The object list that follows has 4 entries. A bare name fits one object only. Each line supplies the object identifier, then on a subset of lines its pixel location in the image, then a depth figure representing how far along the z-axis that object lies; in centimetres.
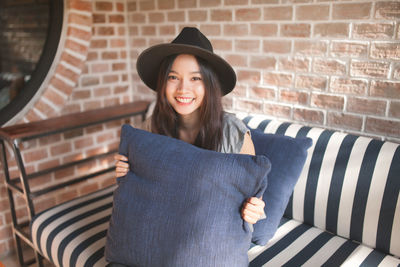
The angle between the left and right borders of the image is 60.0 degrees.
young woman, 138
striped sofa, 130
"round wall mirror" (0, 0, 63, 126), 215
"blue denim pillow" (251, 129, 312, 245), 138
